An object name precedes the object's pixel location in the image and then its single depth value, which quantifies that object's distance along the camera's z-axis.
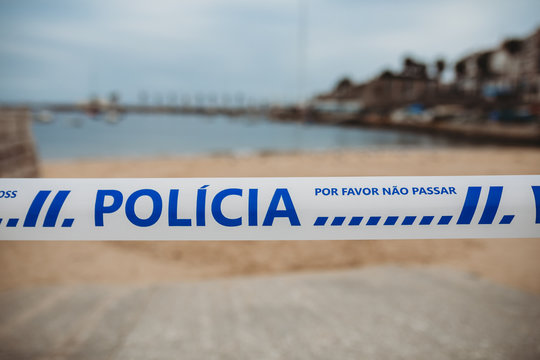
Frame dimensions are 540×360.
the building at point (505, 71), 57.46
